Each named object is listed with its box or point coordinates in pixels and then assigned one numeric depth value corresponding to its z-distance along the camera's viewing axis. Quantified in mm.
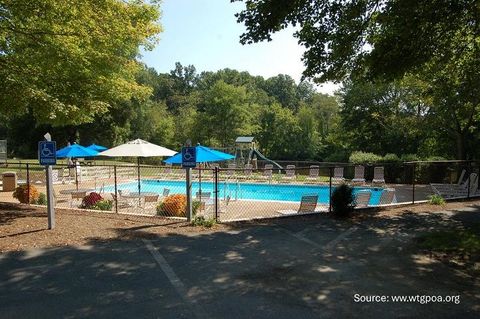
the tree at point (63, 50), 9156
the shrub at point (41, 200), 14426
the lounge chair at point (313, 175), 24212
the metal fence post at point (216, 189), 10409
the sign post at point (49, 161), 9203
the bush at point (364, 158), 25780
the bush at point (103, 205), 13273
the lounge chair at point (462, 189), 14856
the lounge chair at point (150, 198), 13969
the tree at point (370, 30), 9141
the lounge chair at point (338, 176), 22794
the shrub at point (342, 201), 11219
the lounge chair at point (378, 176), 21516
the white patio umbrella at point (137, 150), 14751
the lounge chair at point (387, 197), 14206
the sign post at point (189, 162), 10148
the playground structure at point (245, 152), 31344
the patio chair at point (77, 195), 14675
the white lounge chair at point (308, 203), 12445
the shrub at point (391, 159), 24925
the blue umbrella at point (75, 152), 16828
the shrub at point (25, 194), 14484
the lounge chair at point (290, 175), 24759
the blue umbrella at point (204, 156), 14016
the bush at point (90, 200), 13656
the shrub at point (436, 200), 13201
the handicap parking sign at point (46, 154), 9188
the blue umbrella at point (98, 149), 21253
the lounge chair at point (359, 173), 22764
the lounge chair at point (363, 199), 13072
